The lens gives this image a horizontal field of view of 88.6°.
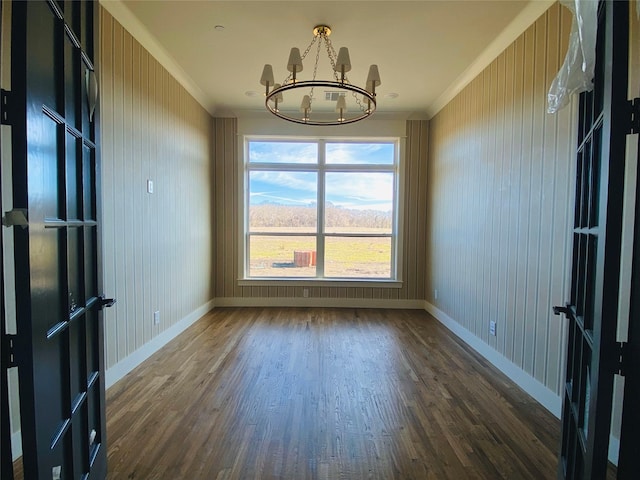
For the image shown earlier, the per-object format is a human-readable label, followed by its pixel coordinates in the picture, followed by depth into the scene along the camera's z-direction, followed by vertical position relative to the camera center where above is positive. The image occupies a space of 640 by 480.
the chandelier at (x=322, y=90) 2.40 +1.60
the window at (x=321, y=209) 4.96 +0.26
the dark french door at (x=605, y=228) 0.90 +0.01
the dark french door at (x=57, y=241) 0.92 -0.06
